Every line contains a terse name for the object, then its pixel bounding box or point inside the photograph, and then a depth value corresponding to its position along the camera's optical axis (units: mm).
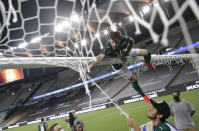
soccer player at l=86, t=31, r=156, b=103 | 2346
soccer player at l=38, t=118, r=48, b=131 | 7502
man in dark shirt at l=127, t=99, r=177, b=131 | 2364
